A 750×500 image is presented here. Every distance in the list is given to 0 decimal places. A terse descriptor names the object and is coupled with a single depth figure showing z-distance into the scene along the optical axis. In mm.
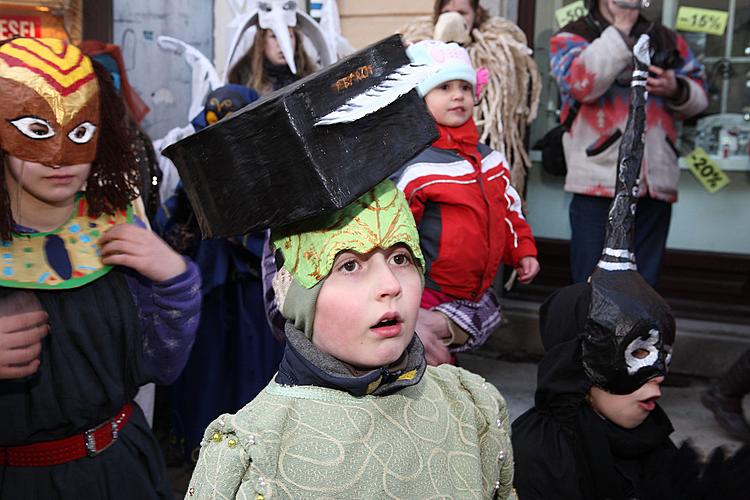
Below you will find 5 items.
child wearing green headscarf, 1622
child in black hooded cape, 2555
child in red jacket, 3268
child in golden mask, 2219
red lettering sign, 2744
